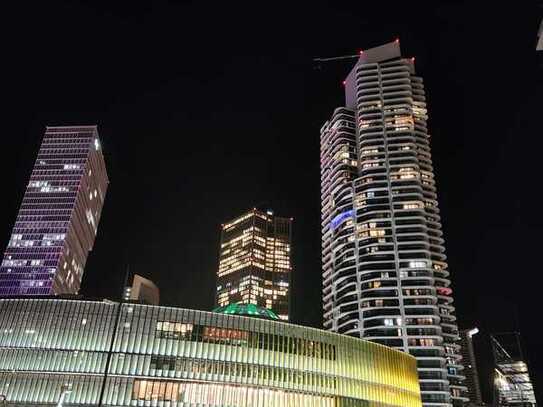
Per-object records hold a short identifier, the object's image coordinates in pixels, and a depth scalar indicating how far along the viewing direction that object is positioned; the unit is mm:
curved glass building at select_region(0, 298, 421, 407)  71938
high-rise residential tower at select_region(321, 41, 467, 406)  149625
